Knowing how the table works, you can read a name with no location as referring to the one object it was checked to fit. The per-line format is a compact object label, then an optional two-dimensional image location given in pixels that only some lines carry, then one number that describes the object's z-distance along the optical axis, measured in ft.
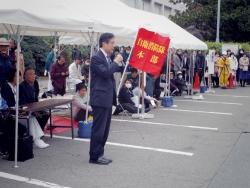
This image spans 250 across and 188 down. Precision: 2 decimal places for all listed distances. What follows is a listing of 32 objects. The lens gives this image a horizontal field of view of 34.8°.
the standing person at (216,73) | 66.97
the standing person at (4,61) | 28.04
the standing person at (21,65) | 39.52
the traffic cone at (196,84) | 64.80
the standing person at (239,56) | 70.64
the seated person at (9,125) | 22.22
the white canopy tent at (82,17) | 19.19
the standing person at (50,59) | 52.77
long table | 22.52
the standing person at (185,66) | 62.90
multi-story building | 132.03
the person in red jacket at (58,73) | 38.42
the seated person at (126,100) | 37.09
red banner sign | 30.17
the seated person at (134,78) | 41.08
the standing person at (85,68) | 49.99
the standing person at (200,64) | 64.69
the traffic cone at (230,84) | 68.13
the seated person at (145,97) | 39.11
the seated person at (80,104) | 32.58
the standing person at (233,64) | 67.82
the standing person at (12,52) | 40.29
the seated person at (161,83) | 48.03
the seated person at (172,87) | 53.36
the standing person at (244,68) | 68.49
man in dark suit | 20.42
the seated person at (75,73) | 48.93
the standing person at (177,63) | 61.21
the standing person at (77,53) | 69.67
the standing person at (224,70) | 66.90
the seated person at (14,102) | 23.50
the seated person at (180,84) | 55.67
